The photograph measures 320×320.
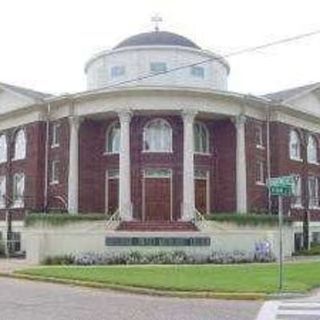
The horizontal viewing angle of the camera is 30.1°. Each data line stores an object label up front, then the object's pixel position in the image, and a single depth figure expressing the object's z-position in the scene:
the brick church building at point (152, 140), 29.70
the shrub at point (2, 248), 29.63
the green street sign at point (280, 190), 14.91
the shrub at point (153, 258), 24.49
